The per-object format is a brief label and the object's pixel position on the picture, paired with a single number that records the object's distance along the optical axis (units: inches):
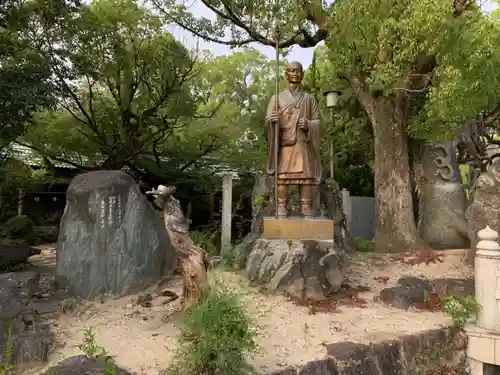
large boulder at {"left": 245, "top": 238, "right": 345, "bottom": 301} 228.1
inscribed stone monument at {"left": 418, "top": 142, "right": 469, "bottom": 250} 369.7
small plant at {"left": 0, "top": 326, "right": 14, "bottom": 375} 137.3
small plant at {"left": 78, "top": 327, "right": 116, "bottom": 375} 135.0
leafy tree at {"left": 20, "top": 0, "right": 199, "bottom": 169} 384.8
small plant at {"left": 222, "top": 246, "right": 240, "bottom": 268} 282.4
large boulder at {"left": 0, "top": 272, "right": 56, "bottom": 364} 153.9
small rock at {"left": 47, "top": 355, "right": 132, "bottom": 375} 134.3
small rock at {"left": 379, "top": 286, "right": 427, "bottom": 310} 229.3
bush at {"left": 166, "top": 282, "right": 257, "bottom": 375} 135.2
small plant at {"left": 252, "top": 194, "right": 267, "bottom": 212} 323.6
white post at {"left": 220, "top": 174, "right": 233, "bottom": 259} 331.6
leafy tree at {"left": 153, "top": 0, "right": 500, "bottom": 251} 252.2
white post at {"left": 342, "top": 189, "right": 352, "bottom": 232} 425.5
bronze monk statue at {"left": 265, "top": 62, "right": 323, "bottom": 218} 261.6
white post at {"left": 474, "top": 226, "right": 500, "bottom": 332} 188.4
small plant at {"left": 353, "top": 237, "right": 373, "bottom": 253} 361.8
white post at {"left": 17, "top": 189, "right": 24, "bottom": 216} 434.0
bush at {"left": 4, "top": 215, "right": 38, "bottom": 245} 408.2
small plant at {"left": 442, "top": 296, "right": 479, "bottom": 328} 199.9
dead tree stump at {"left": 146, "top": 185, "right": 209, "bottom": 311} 184.9
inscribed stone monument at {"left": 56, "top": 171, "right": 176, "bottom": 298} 222.5
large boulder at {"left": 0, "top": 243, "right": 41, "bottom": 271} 296.4
